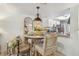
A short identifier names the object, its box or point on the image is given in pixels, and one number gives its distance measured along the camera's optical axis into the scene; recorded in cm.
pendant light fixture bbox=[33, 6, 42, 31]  163
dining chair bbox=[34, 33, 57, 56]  162
